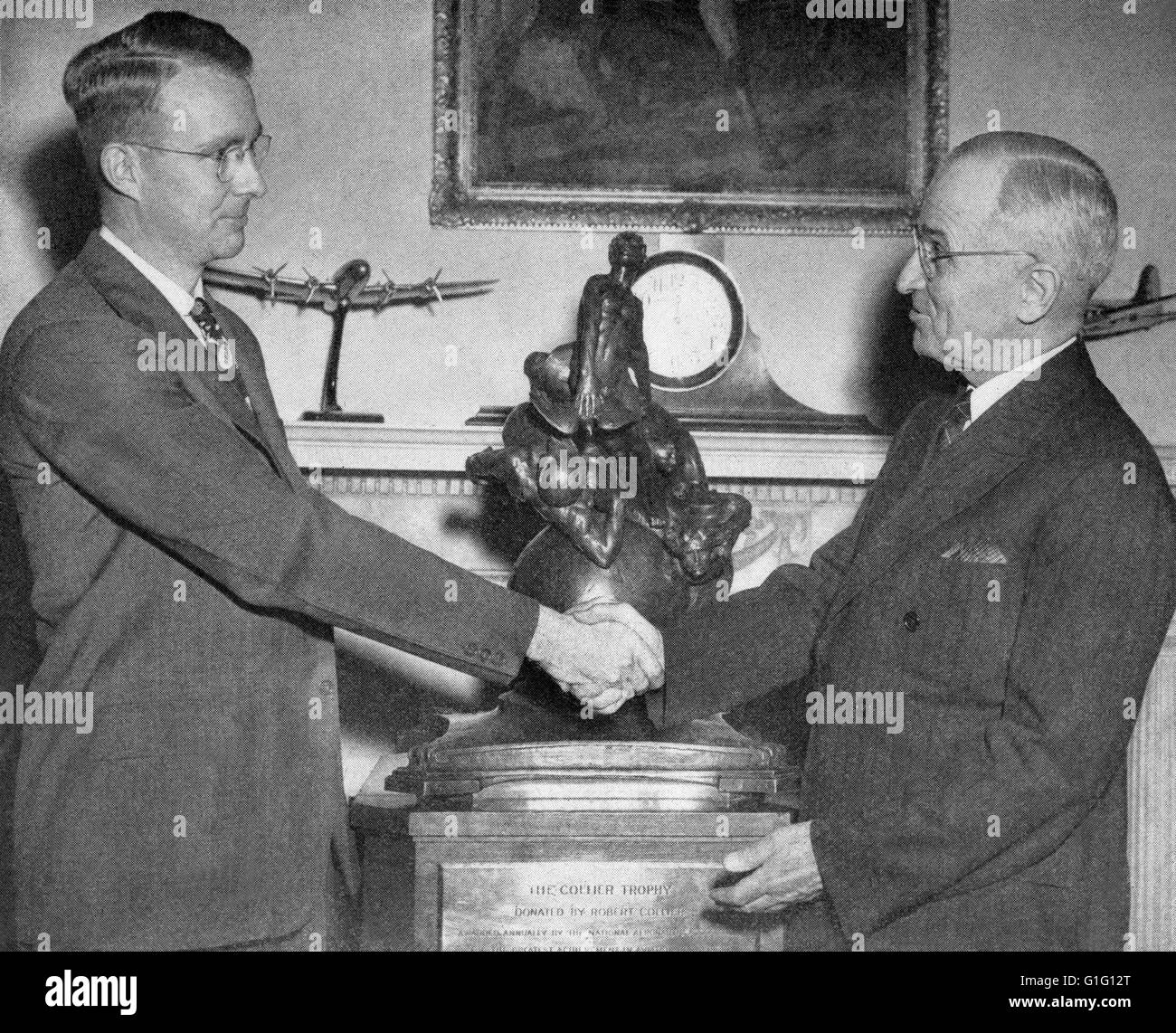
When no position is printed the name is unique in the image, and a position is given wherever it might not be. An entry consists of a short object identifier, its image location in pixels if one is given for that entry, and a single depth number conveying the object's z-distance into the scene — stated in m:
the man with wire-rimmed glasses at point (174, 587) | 2.17
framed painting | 3.80
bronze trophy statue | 2.57
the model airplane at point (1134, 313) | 3.86
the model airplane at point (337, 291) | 3.73
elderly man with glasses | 1.99
